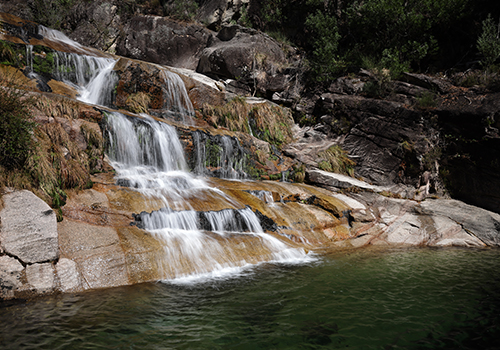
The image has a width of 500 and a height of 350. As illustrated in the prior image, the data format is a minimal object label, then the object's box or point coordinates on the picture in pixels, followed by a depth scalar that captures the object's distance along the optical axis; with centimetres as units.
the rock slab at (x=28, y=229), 438
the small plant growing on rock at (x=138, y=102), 1148
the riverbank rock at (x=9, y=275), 403
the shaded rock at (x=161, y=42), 1908
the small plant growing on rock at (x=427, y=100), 1191
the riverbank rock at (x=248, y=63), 1697
